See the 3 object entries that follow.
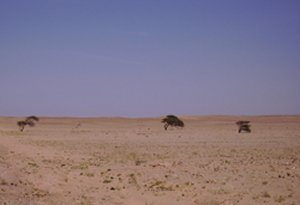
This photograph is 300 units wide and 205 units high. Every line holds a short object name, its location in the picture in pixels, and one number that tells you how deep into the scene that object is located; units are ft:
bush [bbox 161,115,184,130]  231.30
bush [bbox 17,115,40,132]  217.97
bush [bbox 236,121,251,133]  200.47
